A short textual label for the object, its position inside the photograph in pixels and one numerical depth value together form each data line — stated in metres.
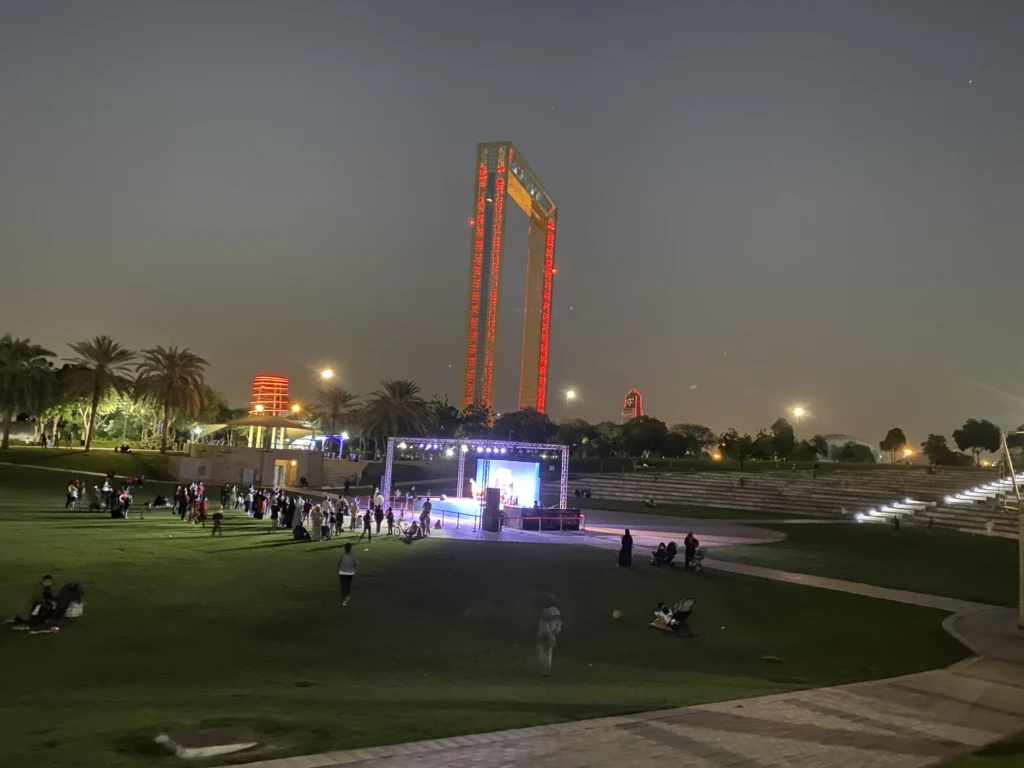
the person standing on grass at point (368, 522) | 27.75
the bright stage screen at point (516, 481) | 38.78
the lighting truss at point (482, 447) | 38.31
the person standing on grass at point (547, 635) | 11.53
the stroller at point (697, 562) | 22.97
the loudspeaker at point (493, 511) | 32.78
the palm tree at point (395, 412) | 89.06
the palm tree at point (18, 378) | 58.66
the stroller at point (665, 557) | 23.70
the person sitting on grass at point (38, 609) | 12.26
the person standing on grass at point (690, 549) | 22.98
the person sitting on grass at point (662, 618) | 14.91
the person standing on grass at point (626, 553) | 23.34
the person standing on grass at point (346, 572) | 15.72
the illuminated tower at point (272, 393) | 101.62
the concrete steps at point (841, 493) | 48.28
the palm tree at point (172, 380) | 67.06
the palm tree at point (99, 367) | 63.81
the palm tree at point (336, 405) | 99.00
